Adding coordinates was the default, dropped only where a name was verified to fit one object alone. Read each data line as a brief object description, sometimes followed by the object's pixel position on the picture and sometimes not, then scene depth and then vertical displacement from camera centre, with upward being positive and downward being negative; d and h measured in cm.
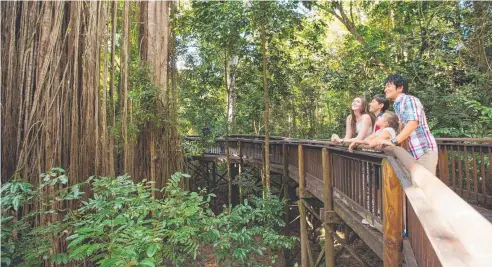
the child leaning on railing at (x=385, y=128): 267 +10
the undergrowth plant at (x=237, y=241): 258 -101
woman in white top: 336 +20
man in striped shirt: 236 +13
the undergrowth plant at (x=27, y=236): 210 -79
